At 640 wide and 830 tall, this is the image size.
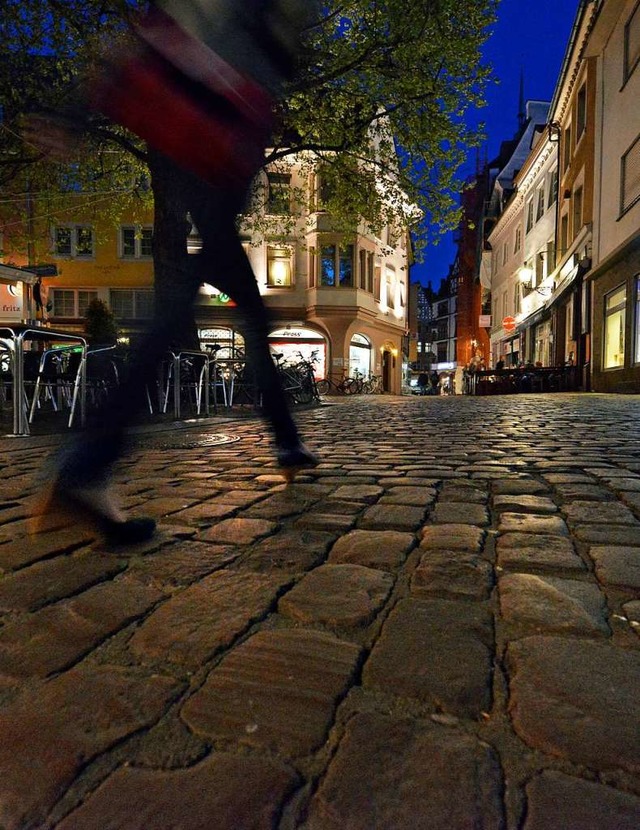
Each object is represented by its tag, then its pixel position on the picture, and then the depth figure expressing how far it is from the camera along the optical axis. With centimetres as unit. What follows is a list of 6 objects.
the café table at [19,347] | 500
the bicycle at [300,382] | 1230
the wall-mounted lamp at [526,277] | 2697
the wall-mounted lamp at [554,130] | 2330
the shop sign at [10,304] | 1684
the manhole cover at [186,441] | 487
